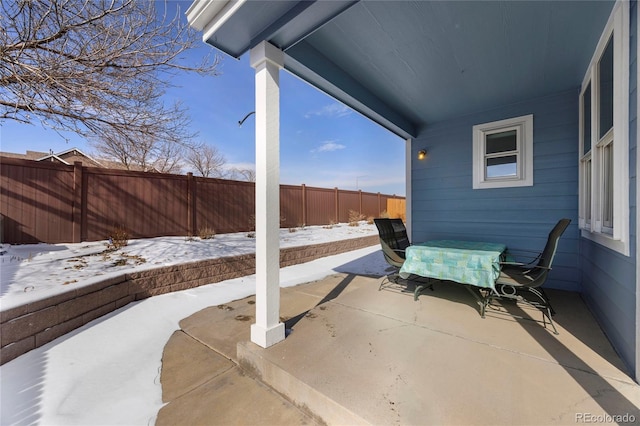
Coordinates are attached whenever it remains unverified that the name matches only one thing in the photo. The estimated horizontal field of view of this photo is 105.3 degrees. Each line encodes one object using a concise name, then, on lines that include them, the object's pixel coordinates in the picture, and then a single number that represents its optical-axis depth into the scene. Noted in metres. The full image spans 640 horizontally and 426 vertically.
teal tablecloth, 2.39
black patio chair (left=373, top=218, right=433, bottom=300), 3.24
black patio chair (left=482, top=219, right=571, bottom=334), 2.22
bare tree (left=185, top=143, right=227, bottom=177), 13.49
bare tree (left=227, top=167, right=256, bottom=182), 16.17
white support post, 1.88
